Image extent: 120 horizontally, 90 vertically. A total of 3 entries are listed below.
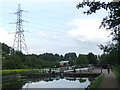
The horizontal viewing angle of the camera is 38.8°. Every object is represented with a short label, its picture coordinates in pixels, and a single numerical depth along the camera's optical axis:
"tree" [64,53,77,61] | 98.68
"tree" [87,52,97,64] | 76.03
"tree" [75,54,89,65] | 63.84
